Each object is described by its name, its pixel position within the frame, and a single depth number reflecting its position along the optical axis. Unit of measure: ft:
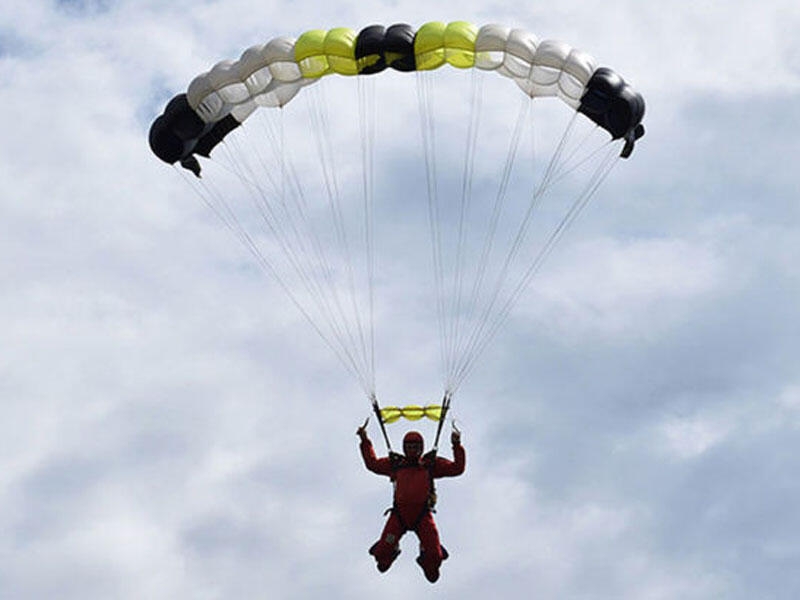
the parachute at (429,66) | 85.61
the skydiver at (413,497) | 81.71
